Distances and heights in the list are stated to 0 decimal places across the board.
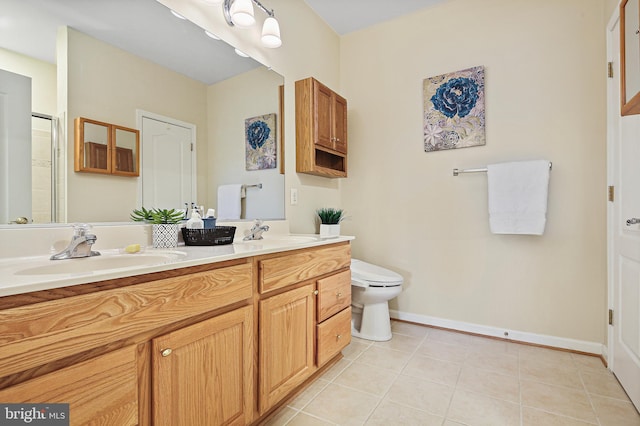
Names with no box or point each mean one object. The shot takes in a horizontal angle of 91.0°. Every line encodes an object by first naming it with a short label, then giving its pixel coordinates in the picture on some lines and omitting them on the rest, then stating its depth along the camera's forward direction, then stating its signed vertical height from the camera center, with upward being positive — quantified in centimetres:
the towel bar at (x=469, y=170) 228 +30
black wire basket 142 -11
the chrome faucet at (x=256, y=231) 177 -10
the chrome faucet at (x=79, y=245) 105 -11
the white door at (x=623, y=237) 152 -14
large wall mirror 110 +55
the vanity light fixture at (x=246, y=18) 168 +109
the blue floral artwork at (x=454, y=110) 234 +78
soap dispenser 148 -4
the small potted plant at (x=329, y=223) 238 -8
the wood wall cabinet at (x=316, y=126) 225 +64
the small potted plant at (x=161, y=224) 136 -5
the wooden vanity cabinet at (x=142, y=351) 67 -36
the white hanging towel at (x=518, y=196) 205 +10
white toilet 218 -61
